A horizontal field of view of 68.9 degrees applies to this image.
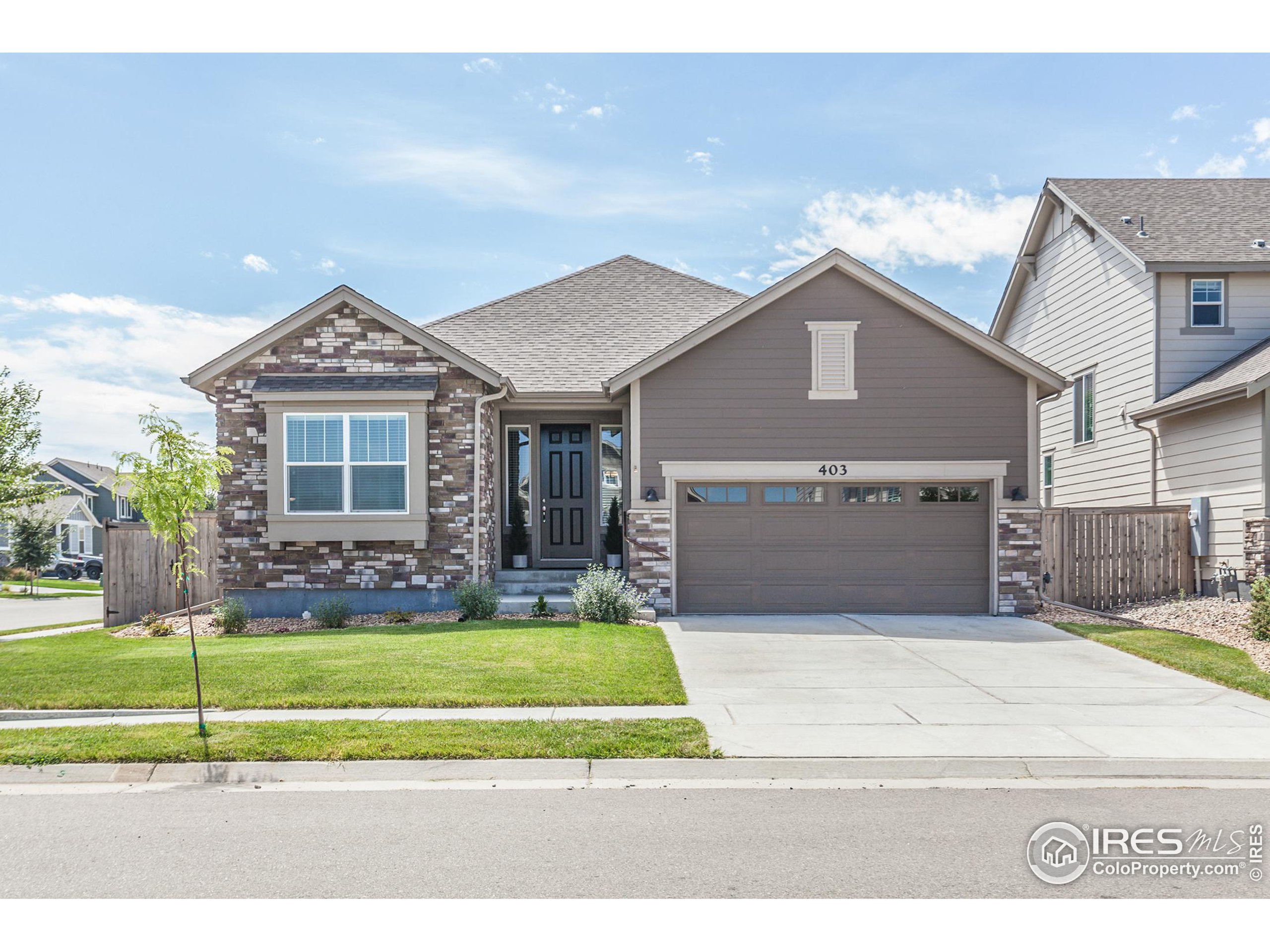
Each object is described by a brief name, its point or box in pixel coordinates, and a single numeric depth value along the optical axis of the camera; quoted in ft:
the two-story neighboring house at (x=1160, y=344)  51.67
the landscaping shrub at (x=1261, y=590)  40.09
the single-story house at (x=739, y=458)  50.44
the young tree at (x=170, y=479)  25.98
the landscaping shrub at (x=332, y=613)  46.85
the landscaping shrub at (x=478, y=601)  46.68
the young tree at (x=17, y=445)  98.32
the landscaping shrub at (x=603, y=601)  46.11
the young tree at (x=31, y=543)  122.52
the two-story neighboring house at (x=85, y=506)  186.60
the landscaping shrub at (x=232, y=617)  46.60
